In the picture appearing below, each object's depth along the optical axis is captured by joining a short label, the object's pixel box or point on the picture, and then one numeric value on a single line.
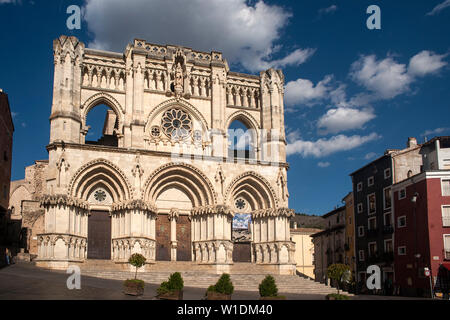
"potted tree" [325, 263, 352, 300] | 27.97
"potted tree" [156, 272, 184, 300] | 22.07
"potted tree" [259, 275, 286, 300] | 22.61
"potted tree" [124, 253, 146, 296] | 23.03
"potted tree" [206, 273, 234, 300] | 22.28
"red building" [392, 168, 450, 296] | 36.16
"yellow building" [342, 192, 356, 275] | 50.22
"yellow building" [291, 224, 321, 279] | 65.19
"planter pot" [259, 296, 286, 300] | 22.24
